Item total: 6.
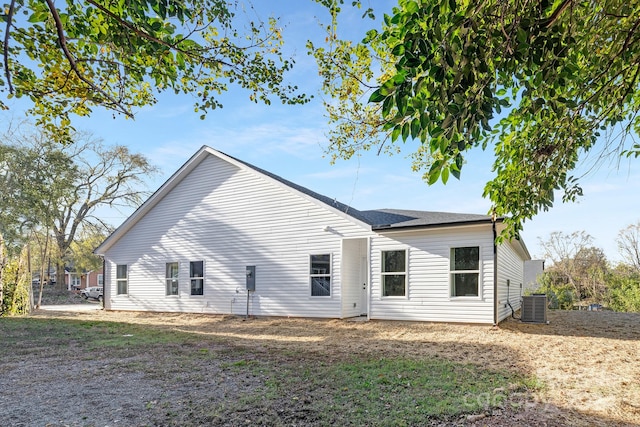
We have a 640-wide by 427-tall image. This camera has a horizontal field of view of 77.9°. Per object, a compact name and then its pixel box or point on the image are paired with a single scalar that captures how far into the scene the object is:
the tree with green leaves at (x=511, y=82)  2.64
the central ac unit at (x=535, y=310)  11.34
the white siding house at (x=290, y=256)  10.86
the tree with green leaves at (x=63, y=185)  23.23
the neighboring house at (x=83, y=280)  47.97
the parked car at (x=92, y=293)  29.42
